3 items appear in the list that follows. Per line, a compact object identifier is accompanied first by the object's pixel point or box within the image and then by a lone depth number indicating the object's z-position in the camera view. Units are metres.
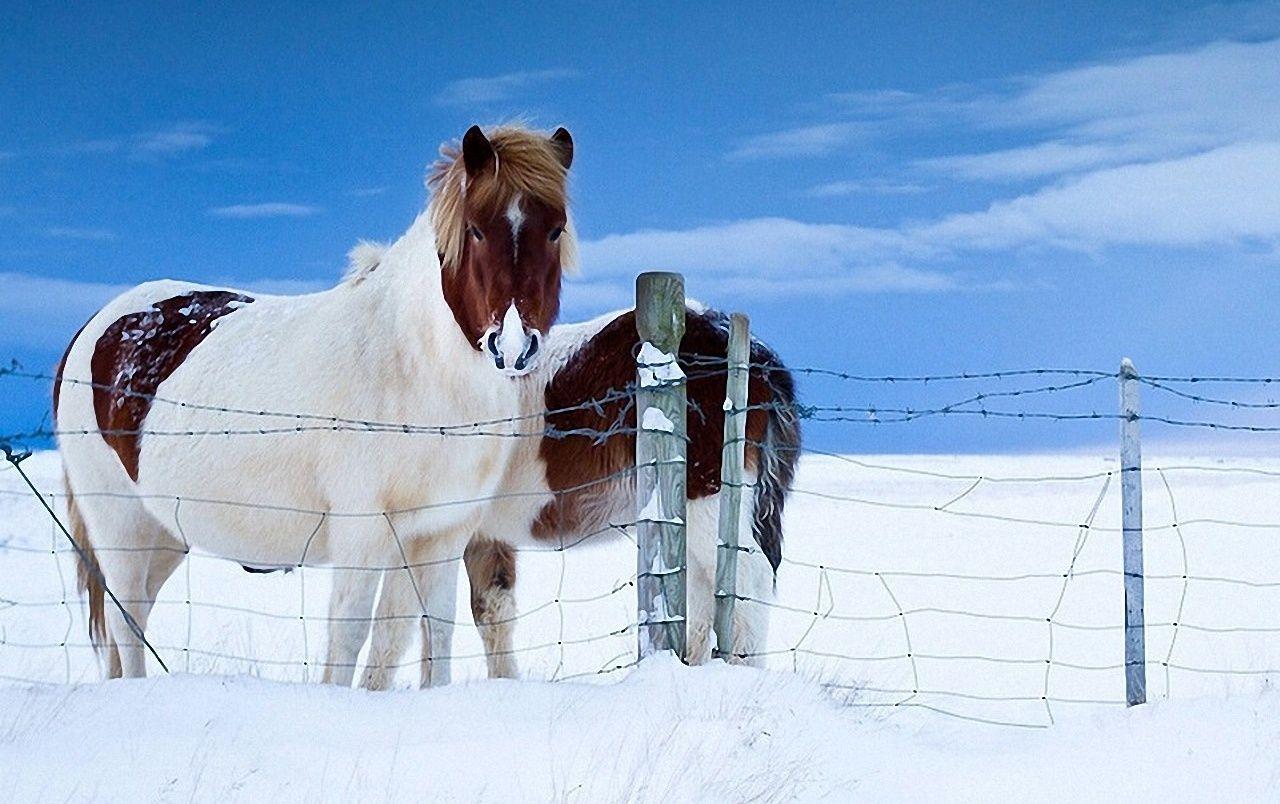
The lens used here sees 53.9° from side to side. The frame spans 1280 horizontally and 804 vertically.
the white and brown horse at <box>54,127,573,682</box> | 5.37
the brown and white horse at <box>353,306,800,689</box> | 5.83
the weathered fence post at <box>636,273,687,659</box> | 4.98
